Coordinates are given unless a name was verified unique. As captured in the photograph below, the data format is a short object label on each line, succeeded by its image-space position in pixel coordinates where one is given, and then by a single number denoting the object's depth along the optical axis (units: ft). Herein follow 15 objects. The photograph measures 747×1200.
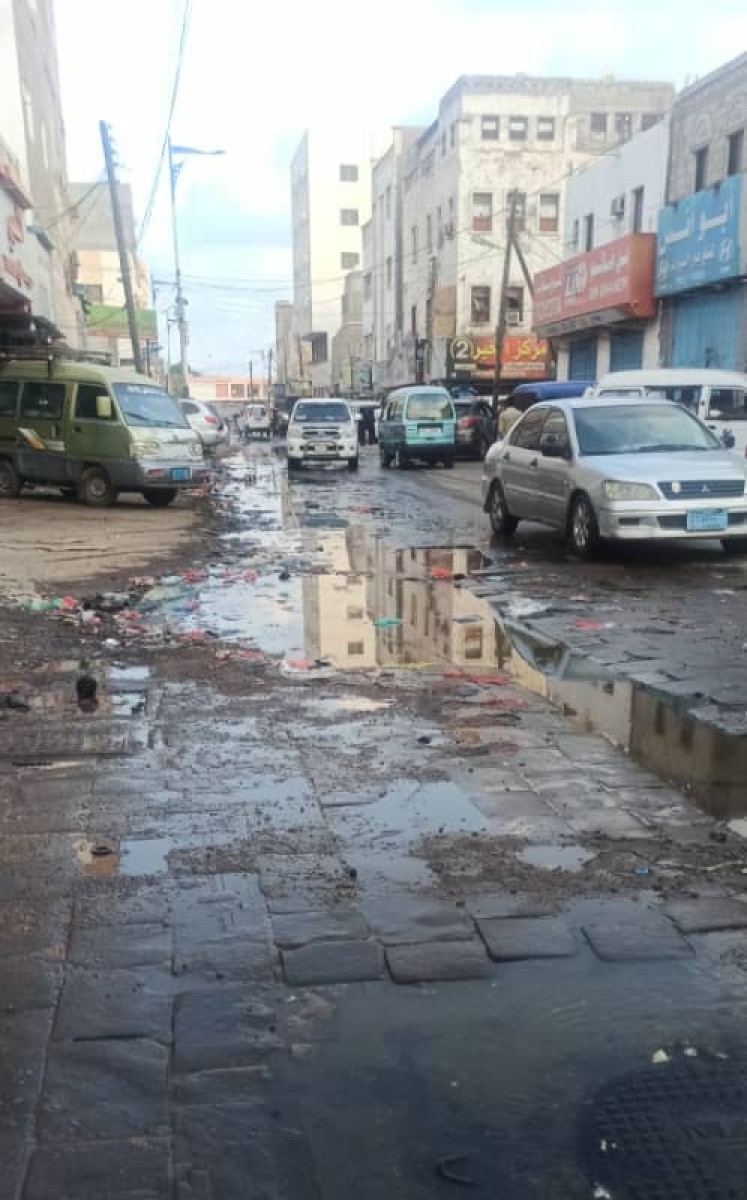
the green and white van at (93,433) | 53.98
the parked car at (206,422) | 98.89
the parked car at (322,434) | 87.10
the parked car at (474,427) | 102.68
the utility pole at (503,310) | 122.21
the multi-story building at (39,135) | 75.87
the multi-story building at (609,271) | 92.02
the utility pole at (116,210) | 94.32
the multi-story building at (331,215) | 317.22
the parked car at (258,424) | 174.29
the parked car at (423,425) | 90.89
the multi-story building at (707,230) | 77.46
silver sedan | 32.55
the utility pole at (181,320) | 130.21
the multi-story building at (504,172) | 163.53
